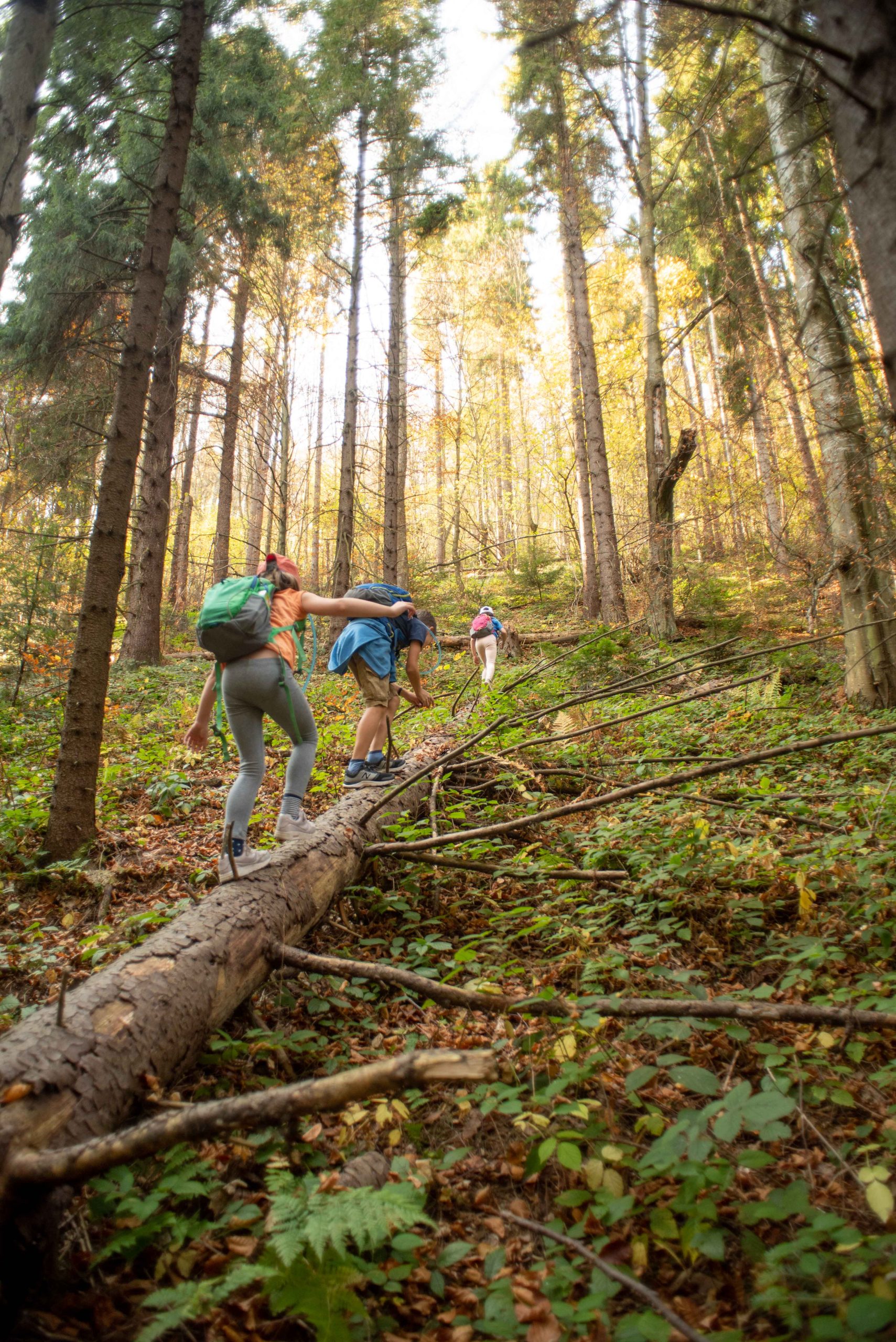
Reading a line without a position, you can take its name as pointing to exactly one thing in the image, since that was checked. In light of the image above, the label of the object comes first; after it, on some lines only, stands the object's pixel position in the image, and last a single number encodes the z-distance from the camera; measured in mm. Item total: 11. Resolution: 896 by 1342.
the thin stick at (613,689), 4344
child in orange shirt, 3559
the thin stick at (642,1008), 2283
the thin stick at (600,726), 3720
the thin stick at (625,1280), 1409
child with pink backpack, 11500
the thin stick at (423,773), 4027
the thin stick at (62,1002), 2041
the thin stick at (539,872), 3777
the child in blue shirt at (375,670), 5352
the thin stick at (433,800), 4340
